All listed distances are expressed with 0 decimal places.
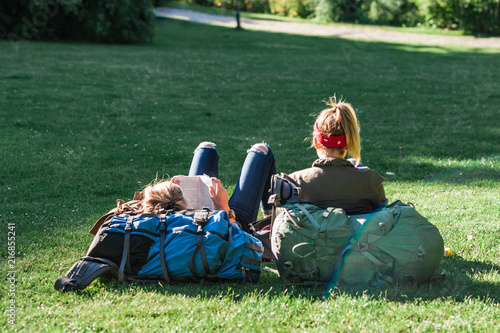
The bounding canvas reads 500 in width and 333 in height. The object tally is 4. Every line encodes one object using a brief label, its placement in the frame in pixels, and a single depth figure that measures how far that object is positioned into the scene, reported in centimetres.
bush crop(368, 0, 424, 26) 2912
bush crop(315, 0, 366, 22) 3005
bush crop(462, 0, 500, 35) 2473
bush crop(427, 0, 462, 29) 2589
